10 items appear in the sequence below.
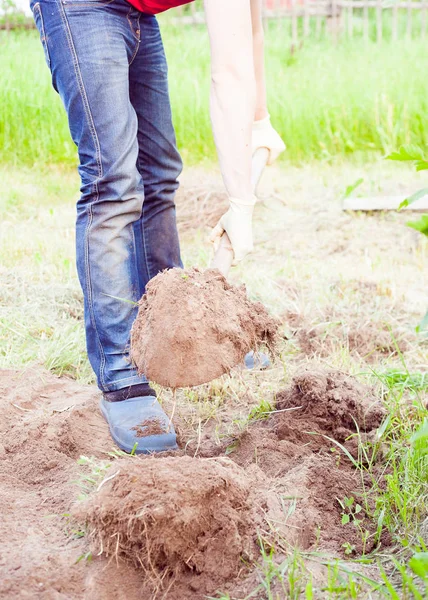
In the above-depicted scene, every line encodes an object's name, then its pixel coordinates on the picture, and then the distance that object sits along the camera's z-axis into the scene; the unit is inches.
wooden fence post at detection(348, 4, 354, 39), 348.6
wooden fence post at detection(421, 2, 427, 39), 310.8
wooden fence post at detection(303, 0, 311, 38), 350.3
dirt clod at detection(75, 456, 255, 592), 54.9
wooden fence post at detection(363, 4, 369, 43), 329.6
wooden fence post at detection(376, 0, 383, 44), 343.6
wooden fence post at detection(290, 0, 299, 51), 318.9
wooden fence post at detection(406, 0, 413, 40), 350.6
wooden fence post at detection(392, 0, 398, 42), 327.0
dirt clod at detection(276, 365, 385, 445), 77.9
